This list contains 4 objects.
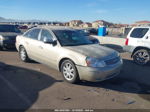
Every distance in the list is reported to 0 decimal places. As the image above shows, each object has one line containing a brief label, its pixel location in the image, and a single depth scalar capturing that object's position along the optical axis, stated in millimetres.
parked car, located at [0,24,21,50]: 6831
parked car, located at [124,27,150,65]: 5085
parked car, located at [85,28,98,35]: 20558
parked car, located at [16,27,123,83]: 3261
